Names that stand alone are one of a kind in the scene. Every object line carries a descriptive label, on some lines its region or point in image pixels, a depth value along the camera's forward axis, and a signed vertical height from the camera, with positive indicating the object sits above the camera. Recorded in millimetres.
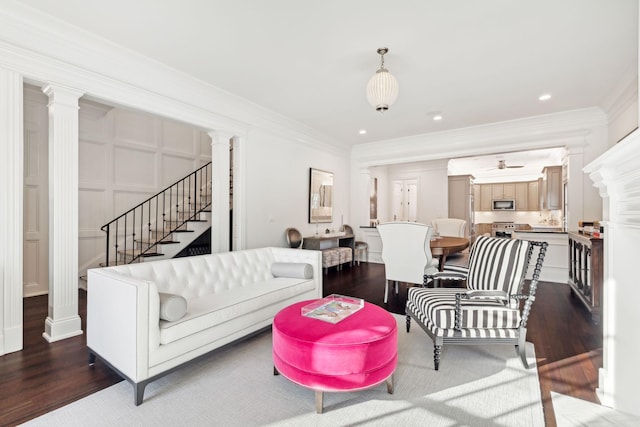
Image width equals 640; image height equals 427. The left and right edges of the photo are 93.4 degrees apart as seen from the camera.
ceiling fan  8633 +1454
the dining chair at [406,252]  3828 -506
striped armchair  2363 -777
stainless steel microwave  10172 +273
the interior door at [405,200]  9398 +423
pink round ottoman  1815 -873
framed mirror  6145 +369
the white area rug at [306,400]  1757 -1206
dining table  4133 -475
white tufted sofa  1959 -775
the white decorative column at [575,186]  4891 +447
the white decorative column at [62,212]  2816 +15
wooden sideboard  3379 -732
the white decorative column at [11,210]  2516 +31
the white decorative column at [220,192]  4281 +308
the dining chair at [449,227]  6449 -304
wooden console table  5727 -581
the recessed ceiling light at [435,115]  4922 +1647
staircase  4906 -180
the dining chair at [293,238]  5449 -446
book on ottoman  2197 -746
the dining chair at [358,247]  7000 -797
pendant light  2916 +1210
